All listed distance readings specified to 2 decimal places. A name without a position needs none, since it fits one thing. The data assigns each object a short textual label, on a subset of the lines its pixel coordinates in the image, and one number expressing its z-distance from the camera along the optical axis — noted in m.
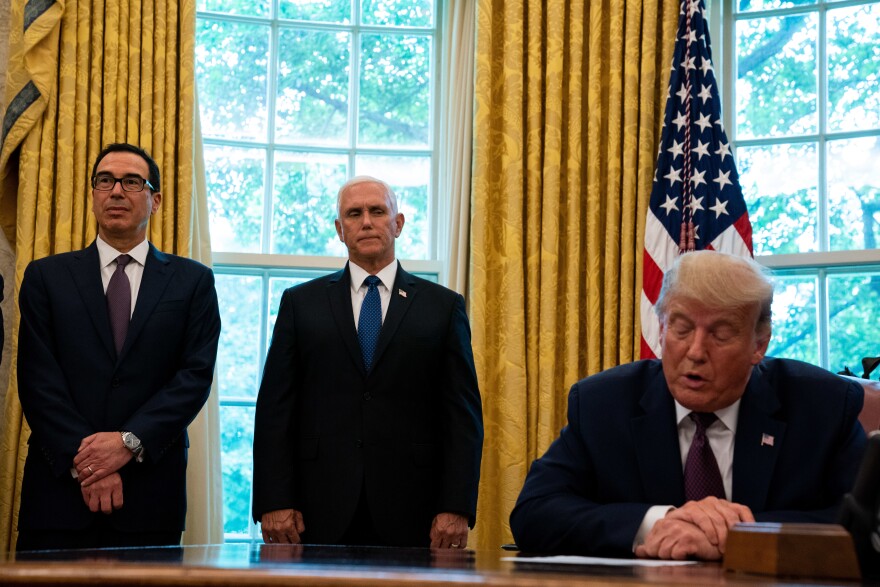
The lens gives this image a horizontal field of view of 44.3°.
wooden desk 1.07
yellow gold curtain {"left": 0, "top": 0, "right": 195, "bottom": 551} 4.28
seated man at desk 2.10
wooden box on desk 1.35
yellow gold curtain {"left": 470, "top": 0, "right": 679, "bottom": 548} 4.46
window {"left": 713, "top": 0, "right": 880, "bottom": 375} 4.62
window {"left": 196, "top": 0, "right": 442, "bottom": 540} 4.81
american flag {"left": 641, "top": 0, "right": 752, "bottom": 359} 4.39
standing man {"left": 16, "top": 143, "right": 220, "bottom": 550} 3.07
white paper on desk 1.56
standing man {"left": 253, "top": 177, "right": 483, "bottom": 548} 3.28
